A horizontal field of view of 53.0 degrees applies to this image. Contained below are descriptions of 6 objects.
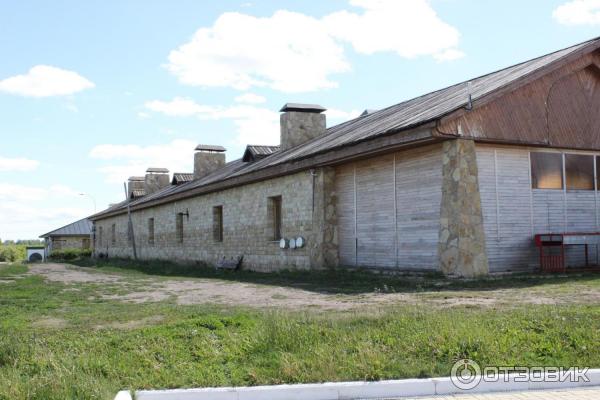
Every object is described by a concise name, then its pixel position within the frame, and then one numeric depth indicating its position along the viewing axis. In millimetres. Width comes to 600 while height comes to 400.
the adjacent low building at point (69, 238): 57675
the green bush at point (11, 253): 59269
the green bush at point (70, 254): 46094
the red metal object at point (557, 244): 12242
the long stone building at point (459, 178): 11648
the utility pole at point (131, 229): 34281
